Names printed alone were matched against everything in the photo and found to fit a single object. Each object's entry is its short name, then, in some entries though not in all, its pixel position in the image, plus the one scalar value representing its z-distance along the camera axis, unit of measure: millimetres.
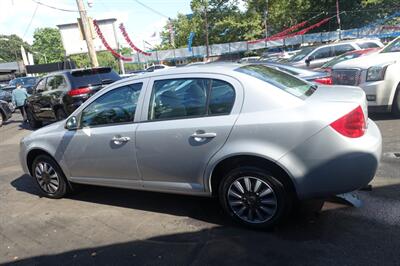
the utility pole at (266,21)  45612
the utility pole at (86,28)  14219
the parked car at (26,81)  27888
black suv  10070
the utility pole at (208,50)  38172
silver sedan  3232
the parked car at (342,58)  11252
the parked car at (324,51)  15201
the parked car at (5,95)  20544
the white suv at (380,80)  7082
